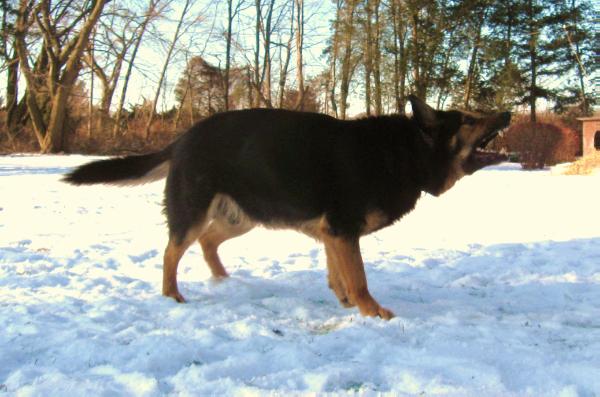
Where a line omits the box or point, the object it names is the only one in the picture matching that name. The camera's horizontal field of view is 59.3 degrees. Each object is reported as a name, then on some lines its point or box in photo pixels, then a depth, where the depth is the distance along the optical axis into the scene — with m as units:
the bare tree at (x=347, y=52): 30.43
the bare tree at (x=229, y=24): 30.23
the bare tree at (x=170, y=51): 36.94
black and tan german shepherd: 3.82
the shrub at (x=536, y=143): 22.80
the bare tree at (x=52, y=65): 25.30
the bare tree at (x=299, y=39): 30.53
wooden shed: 25.59
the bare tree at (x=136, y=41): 29.31
